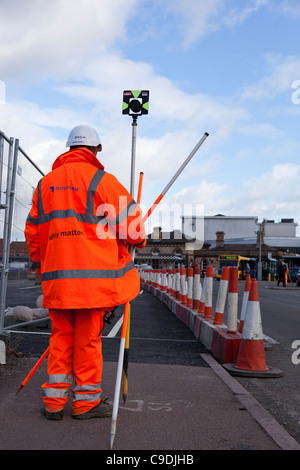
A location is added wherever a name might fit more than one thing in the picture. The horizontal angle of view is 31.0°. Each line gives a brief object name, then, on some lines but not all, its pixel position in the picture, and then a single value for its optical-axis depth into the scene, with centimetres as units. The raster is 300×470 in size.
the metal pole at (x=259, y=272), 6291
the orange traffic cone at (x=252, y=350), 571
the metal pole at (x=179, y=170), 405
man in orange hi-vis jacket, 364
